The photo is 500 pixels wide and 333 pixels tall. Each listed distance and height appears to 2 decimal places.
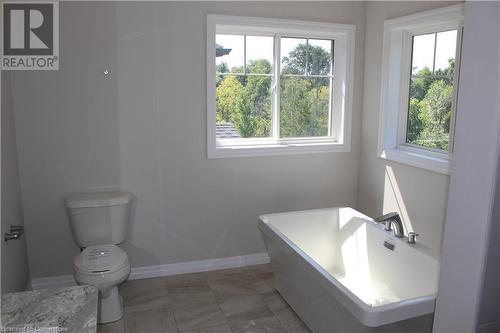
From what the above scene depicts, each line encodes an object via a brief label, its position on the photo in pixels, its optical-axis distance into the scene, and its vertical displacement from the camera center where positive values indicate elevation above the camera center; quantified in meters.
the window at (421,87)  3.08 +0.15
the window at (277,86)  3.54 +0.16
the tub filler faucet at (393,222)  2.96 -0.81
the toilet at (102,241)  2.75 -1.00
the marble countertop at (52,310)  1.37 -0.71
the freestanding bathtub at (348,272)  2.07 -1.03
